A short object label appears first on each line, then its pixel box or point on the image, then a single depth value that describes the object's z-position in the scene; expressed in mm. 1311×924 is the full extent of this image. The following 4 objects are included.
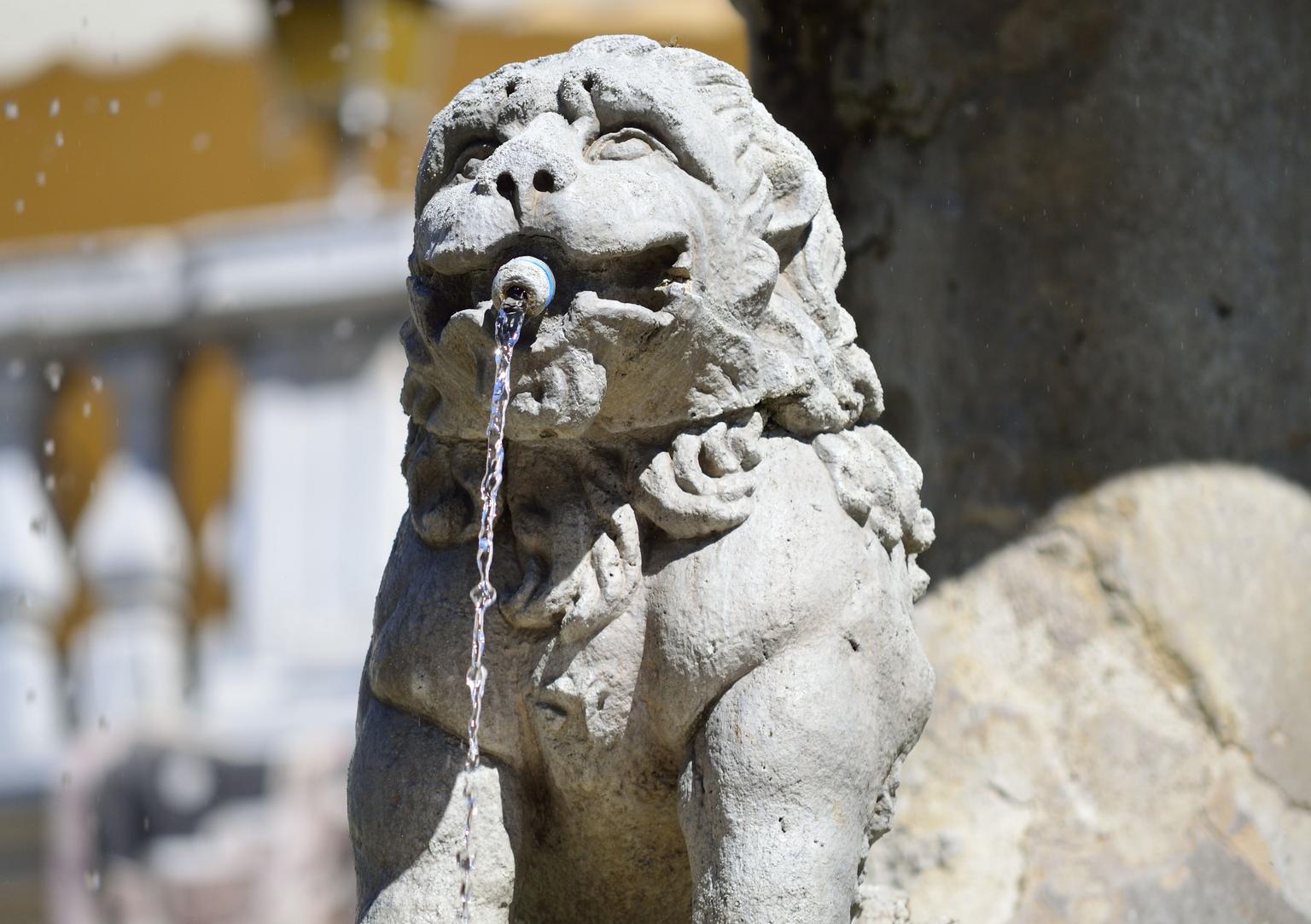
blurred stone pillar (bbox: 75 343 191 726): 12656
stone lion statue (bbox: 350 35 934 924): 4512
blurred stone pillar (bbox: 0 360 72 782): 12797
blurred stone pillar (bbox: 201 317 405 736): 12250
